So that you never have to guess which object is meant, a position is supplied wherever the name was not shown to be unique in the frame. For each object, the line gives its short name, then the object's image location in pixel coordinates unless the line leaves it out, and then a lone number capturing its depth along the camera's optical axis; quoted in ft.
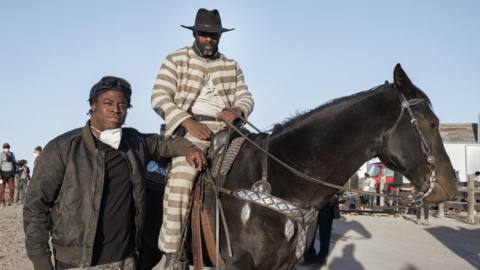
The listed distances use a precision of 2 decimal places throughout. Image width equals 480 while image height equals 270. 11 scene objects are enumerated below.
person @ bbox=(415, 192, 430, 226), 56.49
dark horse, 12.92
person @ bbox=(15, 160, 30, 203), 68.80
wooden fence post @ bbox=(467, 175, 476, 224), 58.70
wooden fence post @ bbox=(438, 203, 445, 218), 67.56
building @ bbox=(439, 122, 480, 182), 105.70
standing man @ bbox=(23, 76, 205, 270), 11.32
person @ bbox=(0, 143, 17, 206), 60.70
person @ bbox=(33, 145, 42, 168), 62.14
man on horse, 14.11
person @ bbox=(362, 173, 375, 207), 78.78
